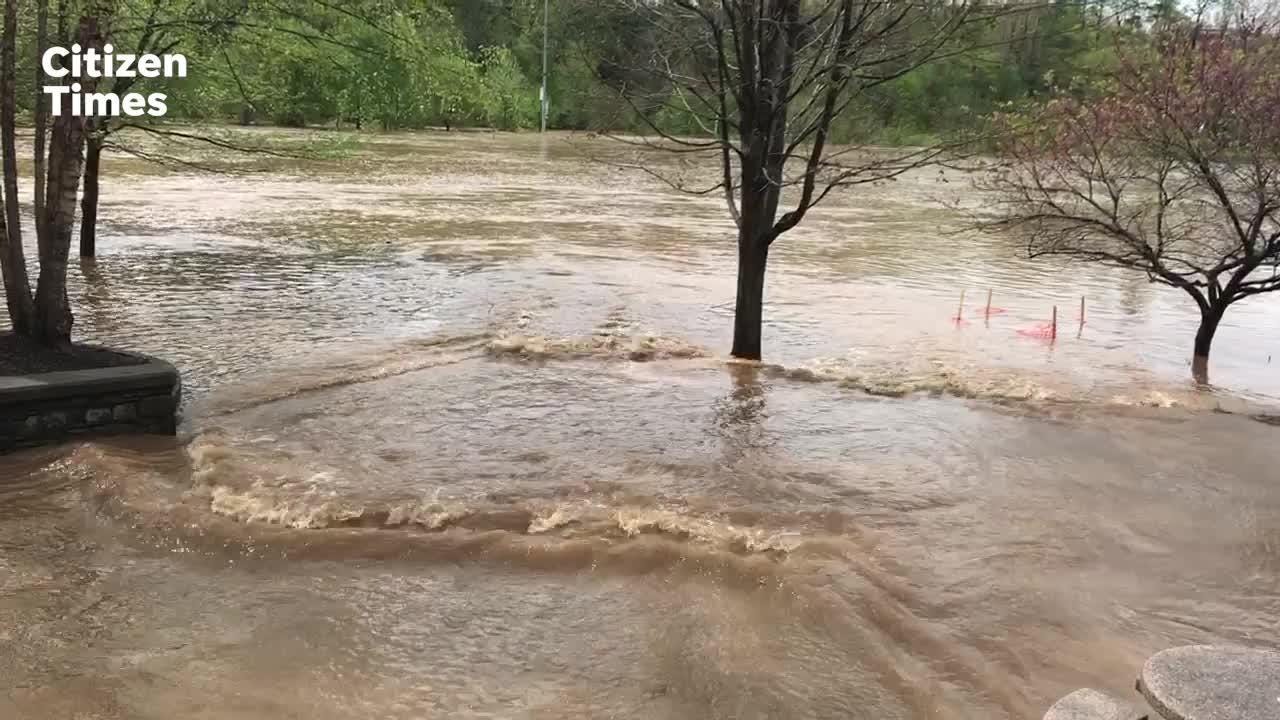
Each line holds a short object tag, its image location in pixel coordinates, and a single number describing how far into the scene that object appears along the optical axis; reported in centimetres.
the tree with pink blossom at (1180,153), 1057
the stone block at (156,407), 734
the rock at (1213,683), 321
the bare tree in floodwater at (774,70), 882
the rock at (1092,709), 355
